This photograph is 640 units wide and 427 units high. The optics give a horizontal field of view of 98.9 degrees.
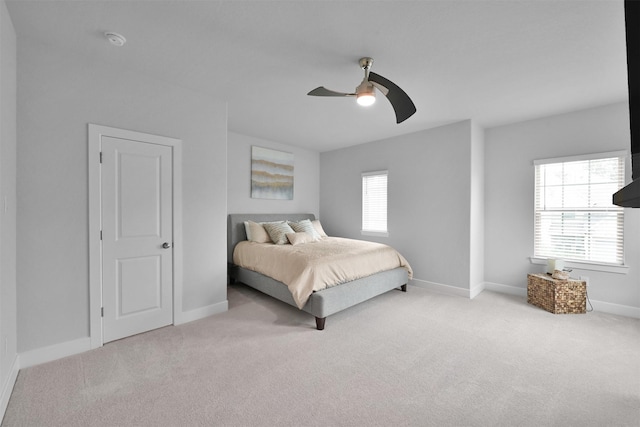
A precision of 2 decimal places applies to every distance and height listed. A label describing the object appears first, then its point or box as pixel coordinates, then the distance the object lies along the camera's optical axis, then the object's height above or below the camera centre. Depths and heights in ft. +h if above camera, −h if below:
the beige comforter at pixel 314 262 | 10.11 -2.20
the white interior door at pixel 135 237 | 8.50 -0.88
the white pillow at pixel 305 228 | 15.98 -1.03
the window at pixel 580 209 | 11.29 +0.12
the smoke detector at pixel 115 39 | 7.02 +4.48
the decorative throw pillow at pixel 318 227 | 17.98 -1.09
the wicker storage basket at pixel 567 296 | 11.10 -3.43
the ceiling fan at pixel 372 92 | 7.46 +3.33
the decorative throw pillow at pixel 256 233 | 14.93 -1.24
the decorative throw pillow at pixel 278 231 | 14.67 -1.12
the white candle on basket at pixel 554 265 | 11.93 -2.32
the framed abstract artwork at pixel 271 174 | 16.96 +2.38
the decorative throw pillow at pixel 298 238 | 14.61 -1.48
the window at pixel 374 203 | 17.13 +0.51
